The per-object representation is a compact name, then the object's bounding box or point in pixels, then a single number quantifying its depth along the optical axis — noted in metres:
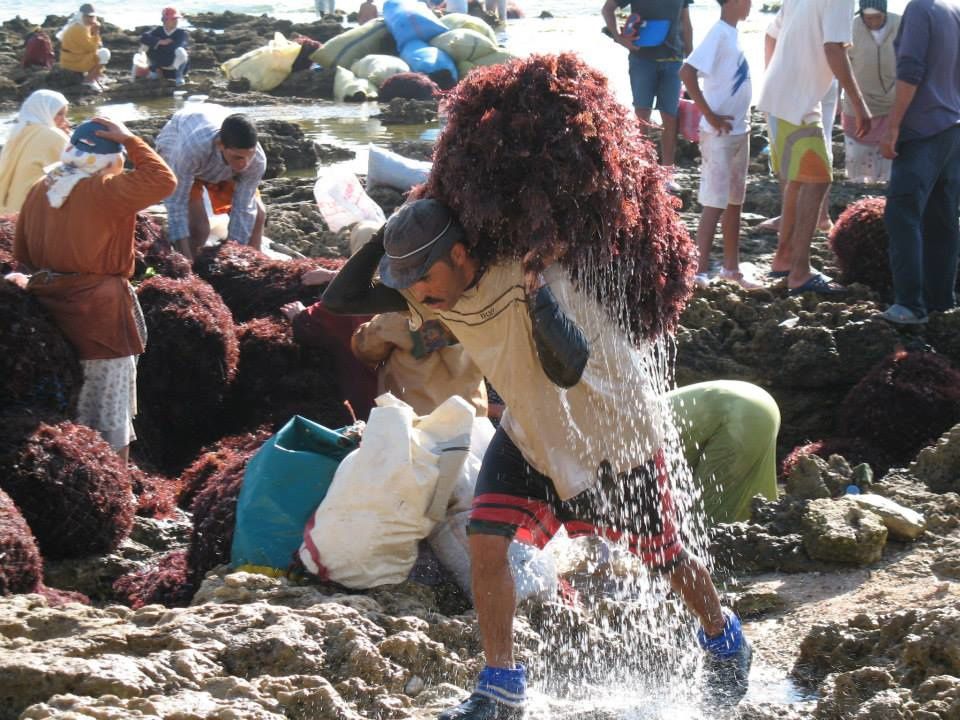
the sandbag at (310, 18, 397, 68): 22.47
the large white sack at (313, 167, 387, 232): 8.66
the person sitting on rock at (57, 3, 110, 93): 22.27
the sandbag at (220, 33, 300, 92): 22.55
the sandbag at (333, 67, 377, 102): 20.48
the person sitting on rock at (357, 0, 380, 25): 25.34
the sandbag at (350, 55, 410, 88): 20.73
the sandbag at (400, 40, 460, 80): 20.61
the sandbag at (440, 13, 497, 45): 21.84
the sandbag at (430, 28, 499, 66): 20.73
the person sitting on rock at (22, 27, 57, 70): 23.52
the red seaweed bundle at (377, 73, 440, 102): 19.20
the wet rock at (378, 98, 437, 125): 17.59
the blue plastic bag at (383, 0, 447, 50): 21.74
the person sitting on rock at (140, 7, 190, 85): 22.73
